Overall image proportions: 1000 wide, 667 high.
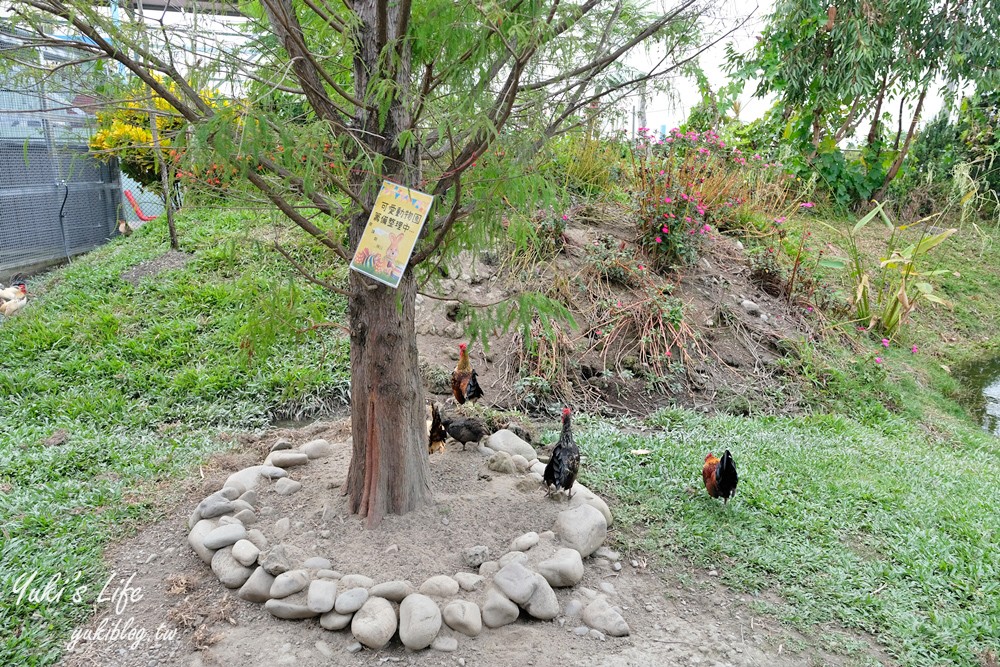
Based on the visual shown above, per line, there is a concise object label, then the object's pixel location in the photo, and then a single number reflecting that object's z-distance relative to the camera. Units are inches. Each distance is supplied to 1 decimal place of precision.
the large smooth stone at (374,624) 99.8
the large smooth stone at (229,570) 112.8
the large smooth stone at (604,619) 106.3
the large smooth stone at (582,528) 122.3
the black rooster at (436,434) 150.2
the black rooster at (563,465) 129.3
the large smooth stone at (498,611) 105.5
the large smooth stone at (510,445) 157.5
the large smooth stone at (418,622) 99.9
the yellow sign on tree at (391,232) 96.3
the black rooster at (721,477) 134.6
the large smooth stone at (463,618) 102.7
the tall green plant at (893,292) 268.2
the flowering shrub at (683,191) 254.8
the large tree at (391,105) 83.4
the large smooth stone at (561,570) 114.1
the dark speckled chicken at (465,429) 154.3
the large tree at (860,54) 351.6
